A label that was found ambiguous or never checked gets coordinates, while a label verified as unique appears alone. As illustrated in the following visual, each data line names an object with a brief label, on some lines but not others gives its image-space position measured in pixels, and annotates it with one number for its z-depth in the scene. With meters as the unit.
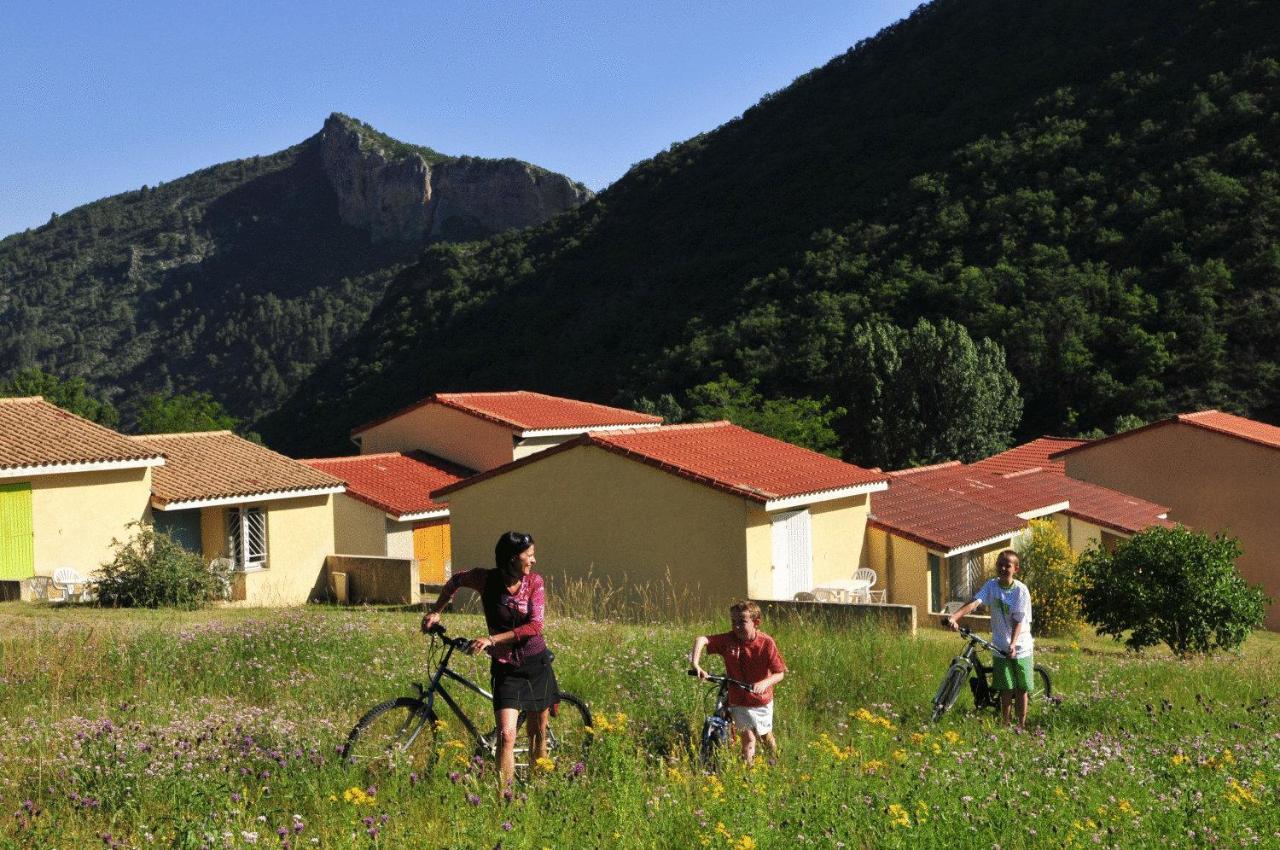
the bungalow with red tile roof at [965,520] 24.06
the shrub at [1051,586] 24.56
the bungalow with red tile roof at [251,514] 25.11
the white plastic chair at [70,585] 21.77
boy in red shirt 7.81
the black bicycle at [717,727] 7.55
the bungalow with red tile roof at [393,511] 31.56
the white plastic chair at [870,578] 23.06
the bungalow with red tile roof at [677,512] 20.86
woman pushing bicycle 7.15
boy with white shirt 9.37
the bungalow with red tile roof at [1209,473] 30.61
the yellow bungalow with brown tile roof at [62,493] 22.44
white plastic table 21.73
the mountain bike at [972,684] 9.36
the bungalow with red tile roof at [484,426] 34.88
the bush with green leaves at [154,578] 21.03
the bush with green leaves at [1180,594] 19.97
